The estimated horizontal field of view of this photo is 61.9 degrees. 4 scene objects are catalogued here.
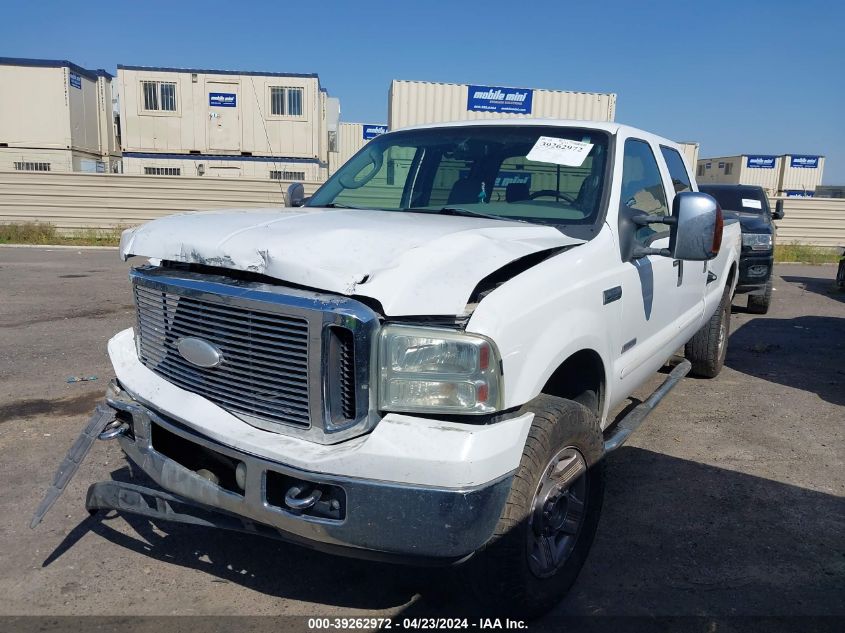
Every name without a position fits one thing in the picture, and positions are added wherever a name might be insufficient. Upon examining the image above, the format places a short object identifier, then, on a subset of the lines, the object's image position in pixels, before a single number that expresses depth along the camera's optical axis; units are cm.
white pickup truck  218
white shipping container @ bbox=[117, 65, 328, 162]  2178
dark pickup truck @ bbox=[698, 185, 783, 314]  932
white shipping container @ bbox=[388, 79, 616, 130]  1741
